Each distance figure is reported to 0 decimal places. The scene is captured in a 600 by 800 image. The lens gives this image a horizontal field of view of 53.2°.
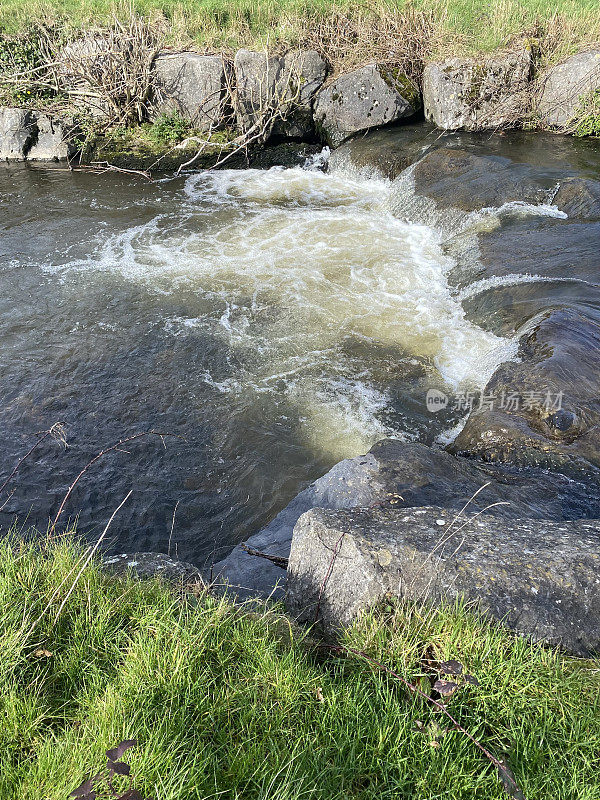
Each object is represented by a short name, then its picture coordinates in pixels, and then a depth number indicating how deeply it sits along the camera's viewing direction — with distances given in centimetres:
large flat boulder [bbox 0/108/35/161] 1197
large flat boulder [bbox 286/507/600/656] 263
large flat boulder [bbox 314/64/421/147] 1187
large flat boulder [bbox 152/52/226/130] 1191
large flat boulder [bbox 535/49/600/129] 1086
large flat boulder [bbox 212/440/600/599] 369
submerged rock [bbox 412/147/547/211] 890
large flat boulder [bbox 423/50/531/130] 1127
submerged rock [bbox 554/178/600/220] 823
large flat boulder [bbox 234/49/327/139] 1195
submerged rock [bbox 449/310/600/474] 448
